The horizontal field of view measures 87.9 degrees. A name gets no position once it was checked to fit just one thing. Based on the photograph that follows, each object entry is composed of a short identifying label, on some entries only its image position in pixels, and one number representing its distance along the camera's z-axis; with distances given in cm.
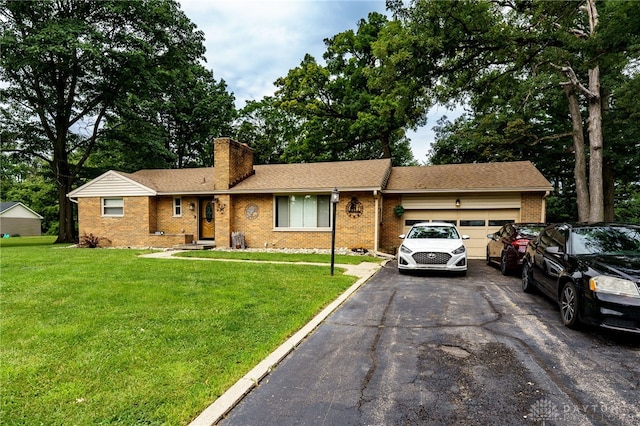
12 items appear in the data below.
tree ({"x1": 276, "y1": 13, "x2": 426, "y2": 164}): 2352
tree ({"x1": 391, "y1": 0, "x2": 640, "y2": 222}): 1006
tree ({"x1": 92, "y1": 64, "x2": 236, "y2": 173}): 2231
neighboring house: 3359
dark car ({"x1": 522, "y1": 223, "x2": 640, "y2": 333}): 393
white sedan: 867
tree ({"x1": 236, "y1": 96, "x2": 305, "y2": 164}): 3050
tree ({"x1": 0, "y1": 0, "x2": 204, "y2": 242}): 1703
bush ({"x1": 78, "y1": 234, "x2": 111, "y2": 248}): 1616
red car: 845
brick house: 1355
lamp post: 854
